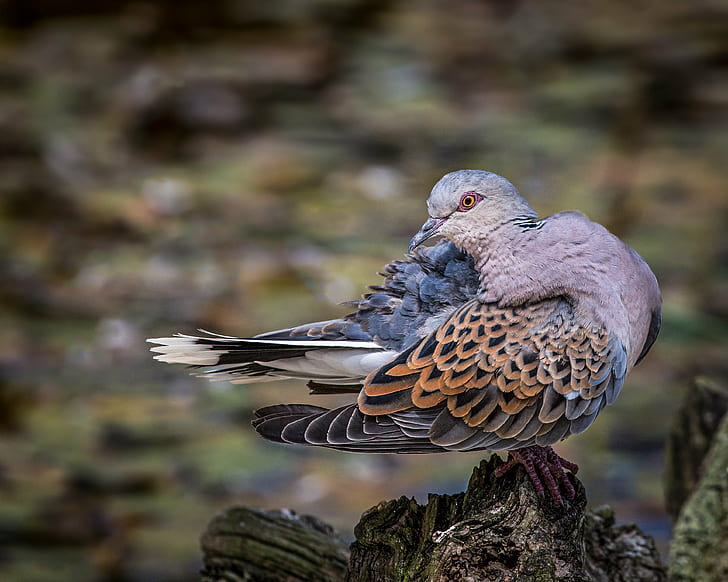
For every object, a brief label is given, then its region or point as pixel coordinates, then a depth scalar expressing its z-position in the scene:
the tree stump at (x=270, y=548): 5.84
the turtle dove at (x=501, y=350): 5.51
